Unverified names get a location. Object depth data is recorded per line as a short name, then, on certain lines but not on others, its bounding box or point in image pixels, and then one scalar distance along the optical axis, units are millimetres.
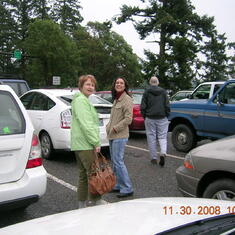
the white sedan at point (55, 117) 6625
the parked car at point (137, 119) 10141
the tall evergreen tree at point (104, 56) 45719
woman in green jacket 3879
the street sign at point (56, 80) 31575
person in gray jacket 6797
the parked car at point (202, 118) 7371
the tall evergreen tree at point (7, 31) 53031
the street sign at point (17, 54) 29938
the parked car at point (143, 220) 1869
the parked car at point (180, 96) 19100
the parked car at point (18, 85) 11545
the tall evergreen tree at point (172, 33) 31438
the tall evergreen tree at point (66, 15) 53844
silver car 3664
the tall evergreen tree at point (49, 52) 38656
